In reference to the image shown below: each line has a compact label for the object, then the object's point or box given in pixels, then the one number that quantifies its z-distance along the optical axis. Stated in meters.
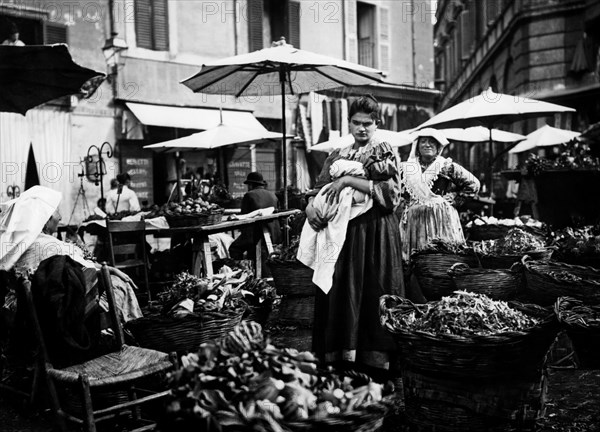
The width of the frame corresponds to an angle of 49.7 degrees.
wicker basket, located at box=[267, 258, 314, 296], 6.19
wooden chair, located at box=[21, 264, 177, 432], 3.48
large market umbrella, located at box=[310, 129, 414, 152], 14.72
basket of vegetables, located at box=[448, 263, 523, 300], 4.79
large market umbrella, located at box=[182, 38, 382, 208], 7.38
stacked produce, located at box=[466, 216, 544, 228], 7.97
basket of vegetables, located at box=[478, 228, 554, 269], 5.56
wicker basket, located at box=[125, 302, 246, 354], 4.26
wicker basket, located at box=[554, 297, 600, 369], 3.69
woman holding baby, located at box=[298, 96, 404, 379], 4.20
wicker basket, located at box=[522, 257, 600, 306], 4.48
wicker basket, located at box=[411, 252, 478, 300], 5.19
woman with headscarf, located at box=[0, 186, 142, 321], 4.56
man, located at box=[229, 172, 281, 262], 9.26
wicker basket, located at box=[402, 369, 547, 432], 3.17
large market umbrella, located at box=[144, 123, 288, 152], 11.30
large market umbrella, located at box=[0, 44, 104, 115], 5.86
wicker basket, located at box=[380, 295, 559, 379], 3.02
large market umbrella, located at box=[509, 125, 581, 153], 15.66
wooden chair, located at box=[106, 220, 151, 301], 7.73
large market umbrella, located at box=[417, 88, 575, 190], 9.62
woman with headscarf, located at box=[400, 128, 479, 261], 6.67
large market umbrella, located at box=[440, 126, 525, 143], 14.11
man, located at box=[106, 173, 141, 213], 11.27
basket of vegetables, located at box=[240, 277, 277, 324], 5.54
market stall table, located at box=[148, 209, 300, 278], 6.90
